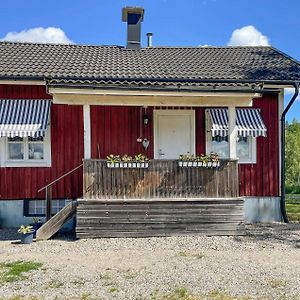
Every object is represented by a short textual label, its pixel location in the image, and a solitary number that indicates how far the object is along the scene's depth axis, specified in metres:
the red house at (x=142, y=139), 8.70
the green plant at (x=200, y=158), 8.91
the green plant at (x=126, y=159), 8.75
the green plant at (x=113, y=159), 8.67
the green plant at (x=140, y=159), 8.78
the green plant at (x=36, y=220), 9.81
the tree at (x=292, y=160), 34.69
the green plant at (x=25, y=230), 8.35
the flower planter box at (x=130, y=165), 8.71
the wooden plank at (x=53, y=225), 8.61
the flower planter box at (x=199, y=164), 8.91
